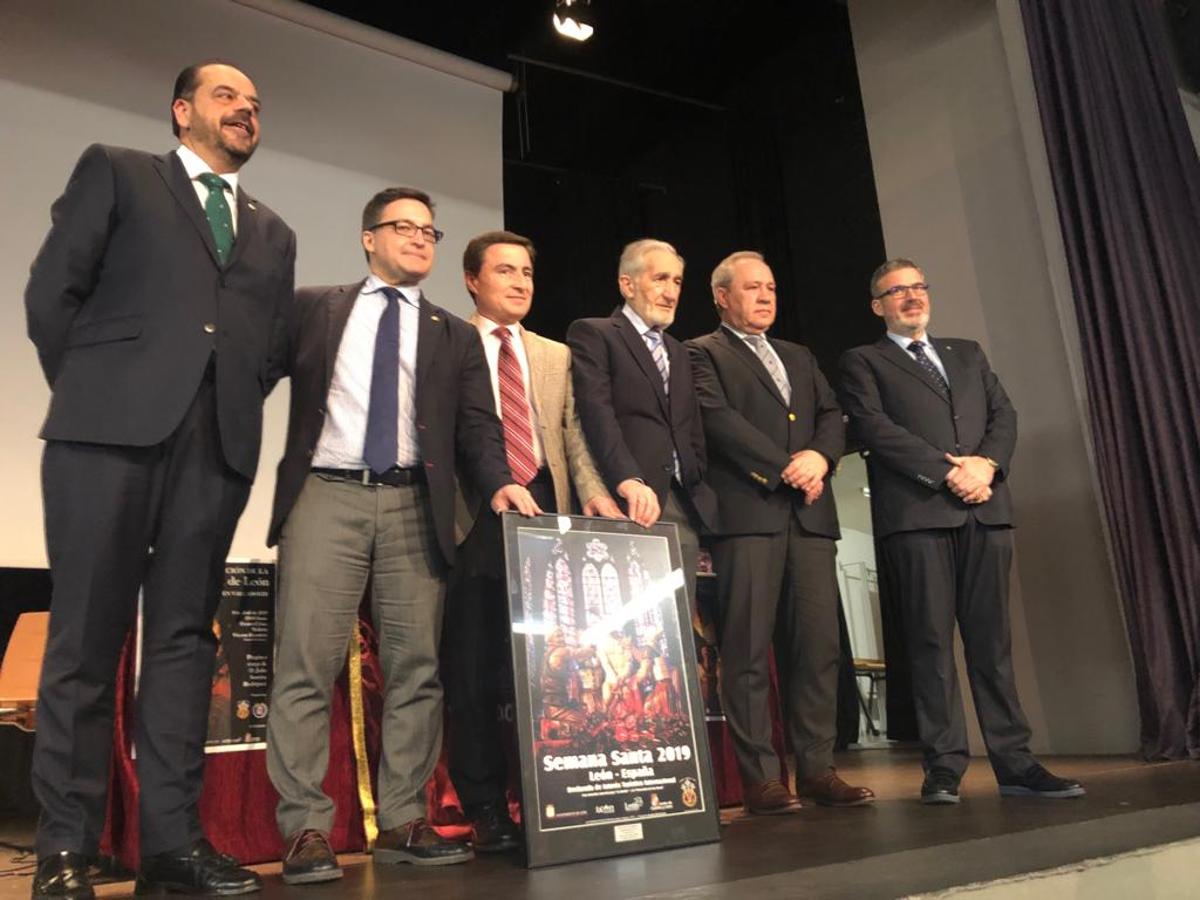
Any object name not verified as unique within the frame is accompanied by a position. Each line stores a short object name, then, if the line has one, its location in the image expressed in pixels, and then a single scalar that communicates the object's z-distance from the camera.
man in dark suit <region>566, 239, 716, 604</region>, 2.73
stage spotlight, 5.46
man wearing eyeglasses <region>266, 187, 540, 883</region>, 2.15
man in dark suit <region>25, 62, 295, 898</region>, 1.85
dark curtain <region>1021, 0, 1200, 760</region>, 3.84
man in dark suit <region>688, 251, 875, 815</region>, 2.79
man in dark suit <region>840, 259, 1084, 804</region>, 2.82
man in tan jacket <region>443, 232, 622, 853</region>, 2.43
